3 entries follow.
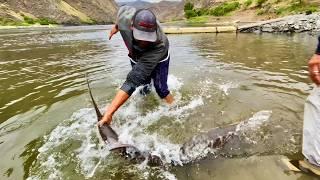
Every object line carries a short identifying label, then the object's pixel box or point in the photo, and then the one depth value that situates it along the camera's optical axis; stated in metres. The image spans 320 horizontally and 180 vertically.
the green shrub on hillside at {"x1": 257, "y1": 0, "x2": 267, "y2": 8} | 43.87
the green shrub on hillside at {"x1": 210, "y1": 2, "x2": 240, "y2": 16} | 51.27
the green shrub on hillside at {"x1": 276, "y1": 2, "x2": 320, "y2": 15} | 30.10
